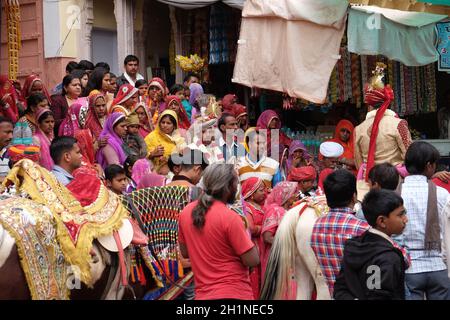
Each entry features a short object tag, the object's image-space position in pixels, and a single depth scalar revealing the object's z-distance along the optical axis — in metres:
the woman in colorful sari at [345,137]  10.93
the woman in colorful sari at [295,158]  10.20
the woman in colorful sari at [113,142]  9.28
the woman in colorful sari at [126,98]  10.43
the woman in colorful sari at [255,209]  7.34
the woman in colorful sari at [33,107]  9.24
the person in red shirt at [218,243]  5.29
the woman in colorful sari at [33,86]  10.39
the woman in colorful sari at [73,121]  9.92
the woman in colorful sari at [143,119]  10.45
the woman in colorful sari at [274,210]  7.10
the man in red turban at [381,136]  8.67
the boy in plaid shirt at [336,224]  5.43
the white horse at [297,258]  6.26
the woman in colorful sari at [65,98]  10.38
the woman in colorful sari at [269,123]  10.53
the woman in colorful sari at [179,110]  11.01
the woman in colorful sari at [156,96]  11.62
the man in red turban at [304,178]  7.89
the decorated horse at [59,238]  5.63
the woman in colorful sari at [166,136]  9.70
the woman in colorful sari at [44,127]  8.91
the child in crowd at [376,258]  4.63
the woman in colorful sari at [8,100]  10.08
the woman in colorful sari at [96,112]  9.97
